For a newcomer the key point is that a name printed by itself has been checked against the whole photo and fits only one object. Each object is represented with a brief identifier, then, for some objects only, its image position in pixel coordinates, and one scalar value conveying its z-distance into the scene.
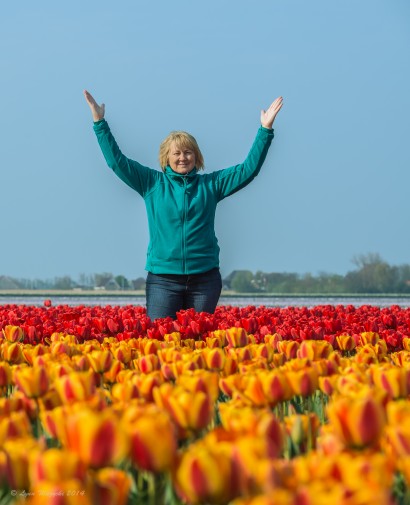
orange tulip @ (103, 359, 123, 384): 6.29
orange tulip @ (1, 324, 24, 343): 9.77
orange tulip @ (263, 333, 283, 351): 9.01
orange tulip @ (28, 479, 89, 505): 2.75
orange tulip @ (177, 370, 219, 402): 4.57
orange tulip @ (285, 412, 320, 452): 4.54
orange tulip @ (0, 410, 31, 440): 4.08
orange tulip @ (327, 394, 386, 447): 3.70
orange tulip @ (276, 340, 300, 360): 7.49
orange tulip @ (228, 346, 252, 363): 6.73
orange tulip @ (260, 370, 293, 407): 4.92
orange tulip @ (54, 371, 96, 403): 4.82
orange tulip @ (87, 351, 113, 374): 6.31
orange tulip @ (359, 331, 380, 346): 9.27
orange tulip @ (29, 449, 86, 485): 3.07
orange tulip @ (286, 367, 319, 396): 5.21
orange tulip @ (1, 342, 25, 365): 7.39
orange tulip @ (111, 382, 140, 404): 4.94
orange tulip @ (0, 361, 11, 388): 5.85
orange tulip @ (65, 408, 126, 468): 3.33
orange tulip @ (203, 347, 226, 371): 6.31
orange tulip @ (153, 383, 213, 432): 4.11
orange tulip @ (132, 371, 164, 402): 5.02
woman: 13.79
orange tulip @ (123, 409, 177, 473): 3.38
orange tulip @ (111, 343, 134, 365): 7.23
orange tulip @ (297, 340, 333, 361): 6.97
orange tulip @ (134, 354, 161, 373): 6.29
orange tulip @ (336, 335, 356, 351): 8.86
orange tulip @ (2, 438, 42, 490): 3.48
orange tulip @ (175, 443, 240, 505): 3.02
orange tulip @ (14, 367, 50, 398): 5.17
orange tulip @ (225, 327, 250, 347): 8.61
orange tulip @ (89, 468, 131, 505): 2.99
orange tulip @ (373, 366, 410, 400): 4.99
